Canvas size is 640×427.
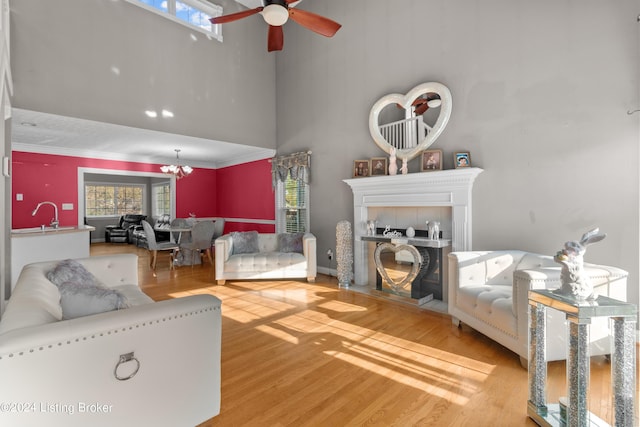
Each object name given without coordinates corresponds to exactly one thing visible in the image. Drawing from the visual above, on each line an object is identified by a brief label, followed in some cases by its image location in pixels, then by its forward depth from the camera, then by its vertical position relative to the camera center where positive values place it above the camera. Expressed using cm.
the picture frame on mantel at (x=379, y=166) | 436 +65
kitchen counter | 382 -42
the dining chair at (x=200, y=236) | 589 -48
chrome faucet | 621 -2
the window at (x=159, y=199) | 1079 +49
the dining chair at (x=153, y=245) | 573 -61
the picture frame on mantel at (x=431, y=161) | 379 +63
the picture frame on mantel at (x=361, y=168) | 459 +65
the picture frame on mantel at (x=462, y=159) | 358 +60
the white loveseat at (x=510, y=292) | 223 -74
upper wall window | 484 +337
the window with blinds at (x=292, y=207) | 600 +9
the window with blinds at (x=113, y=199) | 1067 +51
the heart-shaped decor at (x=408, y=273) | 380 -72
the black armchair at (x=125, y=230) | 1009 -57
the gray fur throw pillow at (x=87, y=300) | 151 -44
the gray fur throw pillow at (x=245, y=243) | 520 -53
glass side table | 146 -73
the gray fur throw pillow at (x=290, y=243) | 519 -54
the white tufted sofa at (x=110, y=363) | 113 -64
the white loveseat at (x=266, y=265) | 484 -84
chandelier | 687 +100
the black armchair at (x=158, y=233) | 907 -64
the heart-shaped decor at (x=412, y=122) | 380 +120
